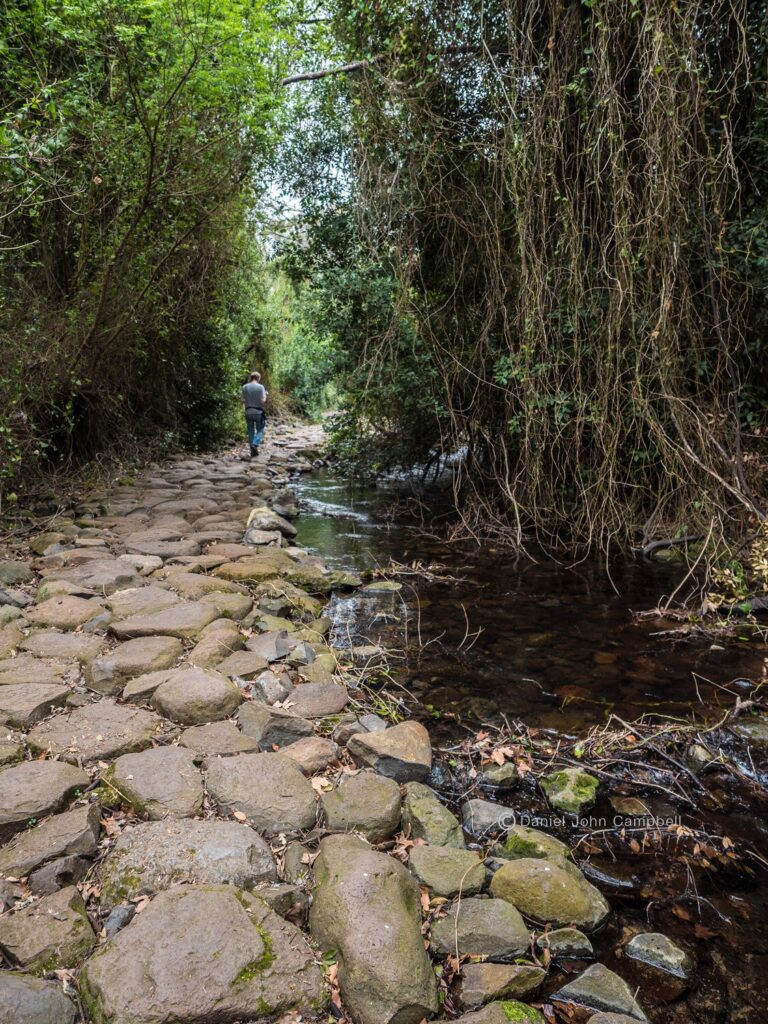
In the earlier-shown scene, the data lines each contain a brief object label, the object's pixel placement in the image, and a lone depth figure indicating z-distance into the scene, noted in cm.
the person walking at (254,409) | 1144
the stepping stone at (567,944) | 182
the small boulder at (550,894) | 191
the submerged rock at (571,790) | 246
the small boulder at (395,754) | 250
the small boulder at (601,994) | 165
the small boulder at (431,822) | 219
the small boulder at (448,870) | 195
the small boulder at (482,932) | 177
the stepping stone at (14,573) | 408
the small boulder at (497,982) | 164
